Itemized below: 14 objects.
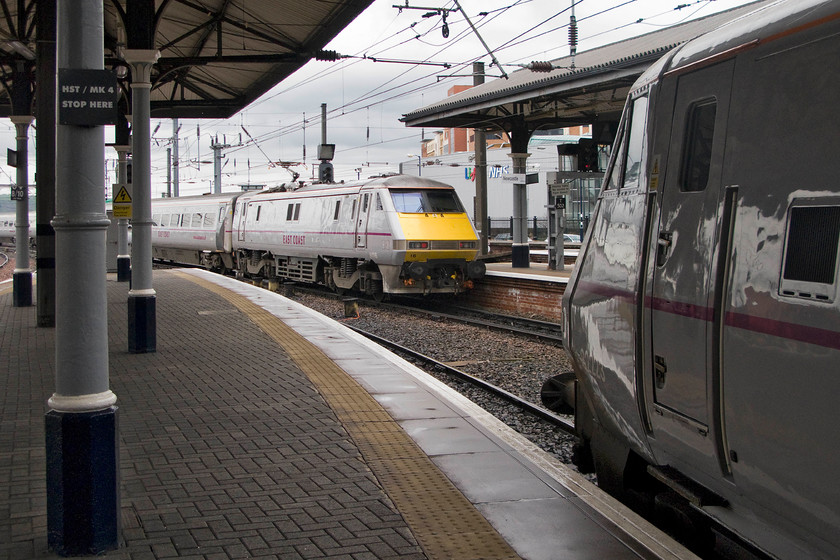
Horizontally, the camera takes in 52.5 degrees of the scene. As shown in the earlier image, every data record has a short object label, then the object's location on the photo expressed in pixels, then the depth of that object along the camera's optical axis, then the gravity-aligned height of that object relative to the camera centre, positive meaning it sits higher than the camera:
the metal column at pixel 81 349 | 4.23 -0.82
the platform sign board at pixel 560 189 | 20.94 +0.51
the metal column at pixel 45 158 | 12.53 +0.40
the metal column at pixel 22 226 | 16.50 -0.88
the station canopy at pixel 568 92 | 16.31 +2.66
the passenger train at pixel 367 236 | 18.91 -0.89
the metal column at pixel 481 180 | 25.34 +0.76
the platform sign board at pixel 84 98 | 4.28 +0.44
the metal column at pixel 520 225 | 23.88 -0.50
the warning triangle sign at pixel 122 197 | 16.12 -0.17
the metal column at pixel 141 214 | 10.84 -0.32
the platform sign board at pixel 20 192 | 17.00 -0.19
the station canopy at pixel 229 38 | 13.59 +2.81
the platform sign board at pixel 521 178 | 22.59 +0.79
